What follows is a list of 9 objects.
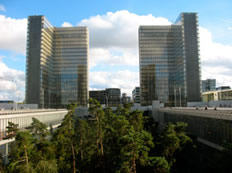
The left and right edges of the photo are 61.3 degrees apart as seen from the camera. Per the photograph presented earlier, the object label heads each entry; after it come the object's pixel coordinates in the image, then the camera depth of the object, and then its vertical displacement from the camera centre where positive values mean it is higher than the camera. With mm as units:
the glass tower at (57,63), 140500 +24868
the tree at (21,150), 23153 -6503
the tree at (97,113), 34247 -3100
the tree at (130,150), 23297 -6614
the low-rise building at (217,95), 144925 -97
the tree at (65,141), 30438 -7286
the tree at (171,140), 28141 -6734
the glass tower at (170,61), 146125 +25694
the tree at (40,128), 34625 -6419
